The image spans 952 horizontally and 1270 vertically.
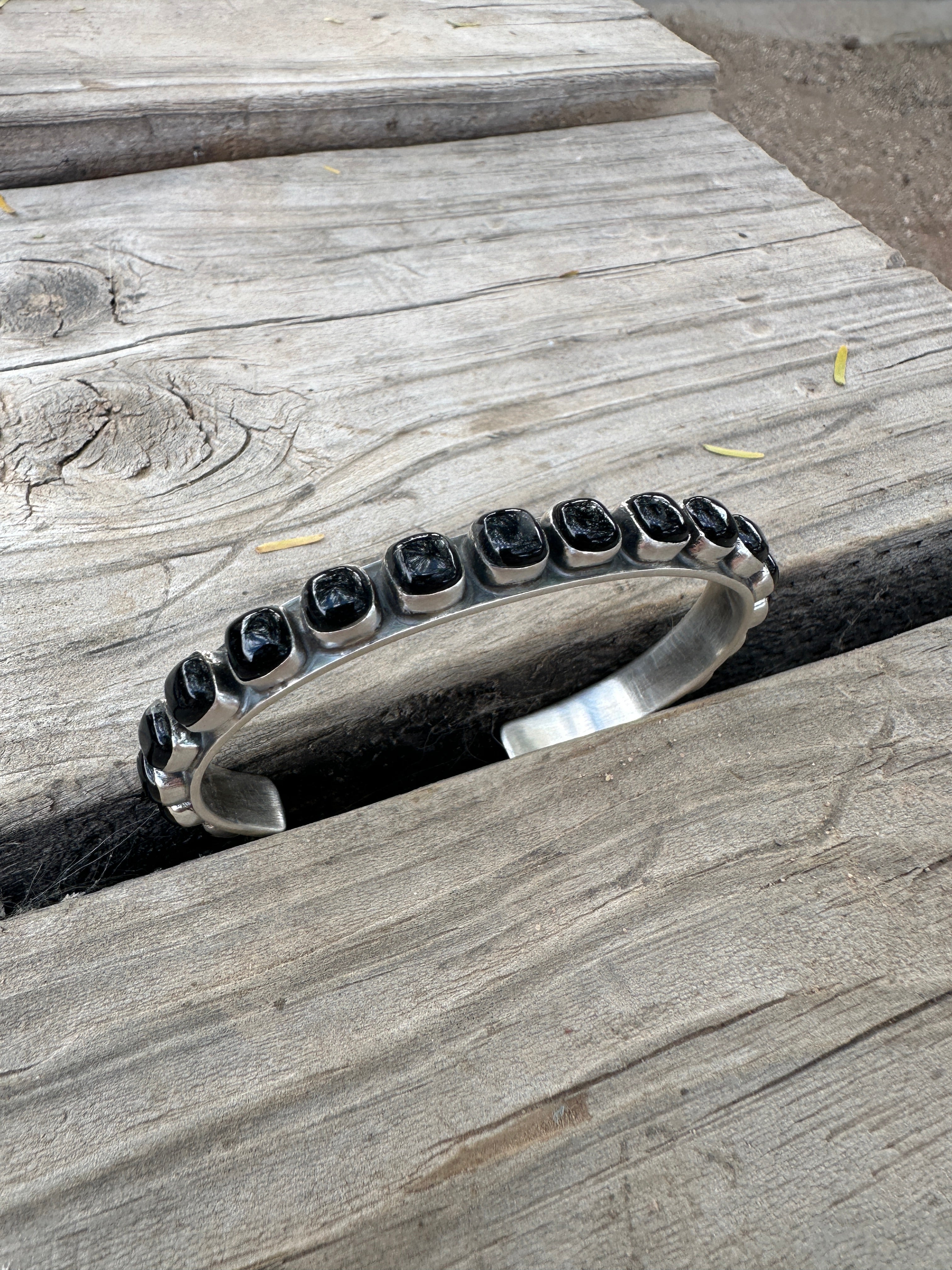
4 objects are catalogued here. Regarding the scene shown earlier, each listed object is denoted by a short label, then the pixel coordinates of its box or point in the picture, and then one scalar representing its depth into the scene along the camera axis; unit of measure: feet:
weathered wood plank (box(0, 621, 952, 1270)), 0.21
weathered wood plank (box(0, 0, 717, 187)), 0.45
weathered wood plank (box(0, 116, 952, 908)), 0.31
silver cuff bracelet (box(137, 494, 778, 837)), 0.24
